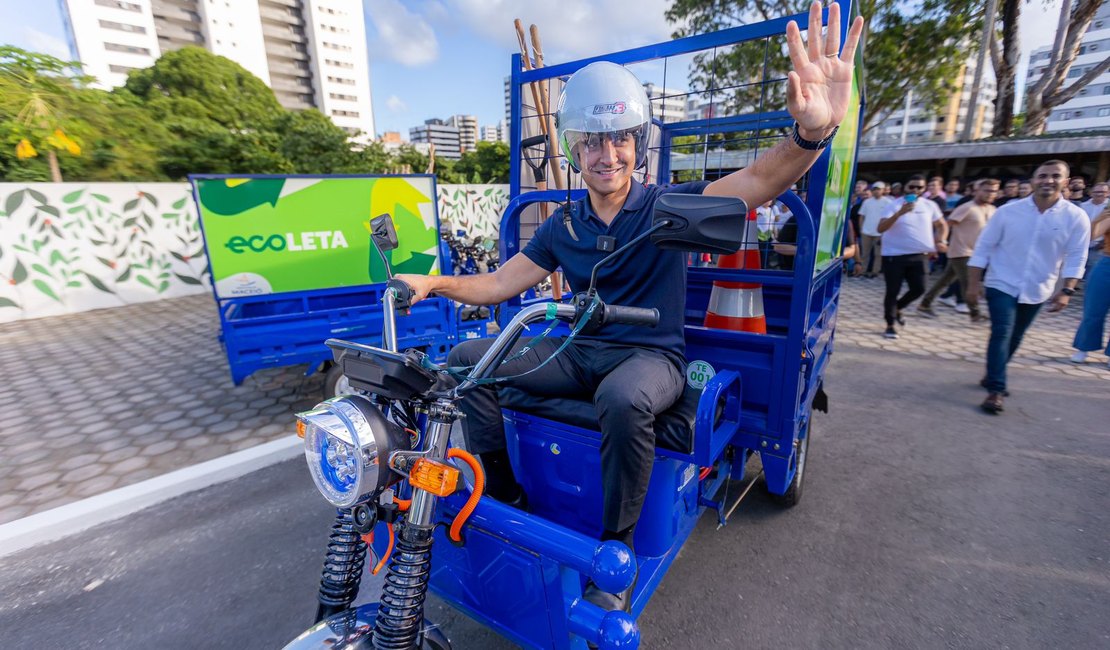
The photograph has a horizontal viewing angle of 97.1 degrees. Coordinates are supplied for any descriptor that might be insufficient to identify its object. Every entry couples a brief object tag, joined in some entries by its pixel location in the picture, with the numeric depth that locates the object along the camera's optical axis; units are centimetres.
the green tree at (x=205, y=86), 3519
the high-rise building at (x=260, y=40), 5512
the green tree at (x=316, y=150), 2584
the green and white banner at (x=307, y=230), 400
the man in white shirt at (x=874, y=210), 886
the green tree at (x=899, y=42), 1489
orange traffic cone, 248
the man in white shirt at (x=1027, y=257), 403
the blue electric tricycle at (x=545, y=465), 127
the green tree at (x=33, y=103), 1038
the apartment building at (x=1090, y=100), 6781
